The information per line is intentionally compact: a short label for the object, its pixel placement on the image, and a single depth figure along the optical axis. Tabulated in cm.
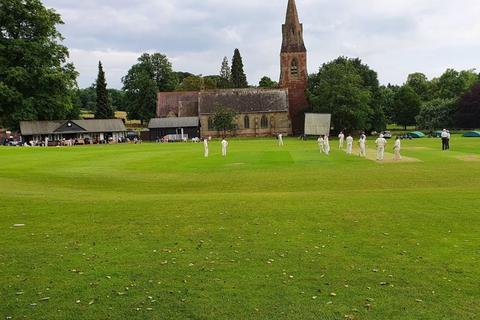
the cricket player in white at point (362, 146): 3516
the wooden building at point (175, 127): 8975
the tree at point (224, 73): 14075
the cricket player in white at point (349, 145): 3809
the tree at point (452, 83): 11369
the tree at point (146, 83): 10670
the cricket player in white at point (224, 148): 3812
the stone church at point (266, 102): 9600
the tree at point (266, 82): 14845
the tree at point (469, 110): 8500
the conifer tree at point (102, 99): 9712
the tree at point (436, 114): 9094
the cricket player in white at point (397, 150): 3138
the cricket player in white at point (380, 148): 3122
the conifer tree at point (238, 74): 12625
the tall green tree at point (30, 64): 6419
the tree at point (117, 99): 15488
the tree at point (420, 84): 12755
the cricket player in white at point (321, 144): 3982
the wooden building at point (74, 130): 7325
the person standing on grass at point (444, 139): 4034
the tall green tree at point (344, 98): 7519
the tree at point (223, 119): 8875
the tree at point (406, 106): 10706
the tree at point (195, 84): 12800
